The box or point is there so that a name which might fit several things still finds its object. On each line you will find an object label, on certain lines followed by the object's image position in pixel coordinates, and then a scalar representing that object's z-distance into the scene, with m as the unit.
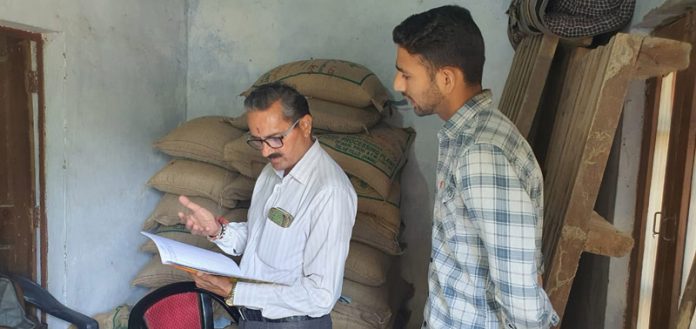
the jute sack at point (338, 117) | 2.06
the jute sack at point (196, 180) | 2.12
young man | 0.84
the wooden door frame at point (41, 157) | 1.82
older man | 1.22
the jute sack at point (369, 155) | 1.95
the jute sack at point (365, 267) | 1.92
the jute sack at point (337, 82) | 2.05
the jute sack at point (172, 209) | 2.15
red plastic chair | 1.74
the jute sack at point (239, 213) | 2.05
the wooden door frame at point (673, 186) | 1.34
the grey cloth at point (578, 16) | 1.64
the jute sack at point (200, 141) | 2.15
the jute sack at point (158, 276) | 2.06
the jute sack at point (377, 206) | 1.99
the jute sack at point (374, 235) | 1.98
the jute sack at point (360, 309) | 1.86
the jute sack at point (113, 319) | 2.10
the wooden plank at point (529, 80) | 1.66
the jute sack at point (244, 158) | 2.02
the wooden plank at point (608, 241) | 1.03
